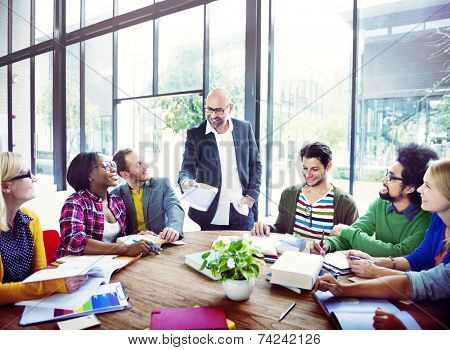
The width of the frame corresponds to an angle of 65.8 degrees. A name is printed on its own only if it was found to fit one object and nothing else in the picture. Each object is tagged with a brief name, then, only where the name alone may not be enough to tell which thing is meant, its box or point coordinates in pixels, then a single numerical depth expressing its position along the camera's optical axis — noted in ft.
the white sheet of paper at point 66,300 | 3.09
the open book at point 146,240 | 4.94
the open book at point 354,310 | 2.84
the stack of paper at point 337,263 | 4.11
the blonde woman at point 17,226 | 4.12
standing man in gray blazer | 7.84
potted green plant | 3.26
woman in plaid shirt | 4.72
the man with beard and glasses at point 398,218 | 4.82
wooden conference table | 2.93
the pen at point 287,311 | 3.03
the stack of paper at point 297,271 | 3.53
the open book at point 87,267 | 3.42
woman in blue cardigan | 3.92
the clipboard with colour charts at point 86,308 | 2.93
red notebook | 2.84
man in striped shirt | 6.13
